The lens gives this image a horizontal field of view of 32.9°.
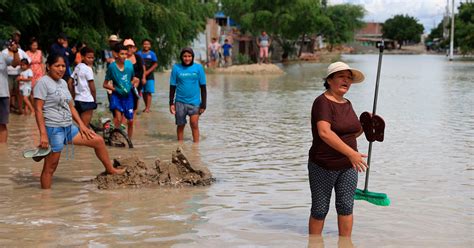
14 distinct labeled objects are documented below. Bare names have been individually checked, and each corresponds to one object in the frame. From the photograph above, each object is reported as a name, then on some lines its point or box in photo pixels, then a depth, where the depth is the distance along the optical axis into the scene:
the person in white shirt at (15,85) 13.70
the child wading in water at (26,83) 14.80
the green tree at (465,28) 67.25
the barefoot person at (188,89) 11.83
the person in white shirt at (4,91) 11.04
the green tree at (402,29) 169.00
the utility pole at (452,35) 63.53
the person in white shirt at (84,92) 10.48
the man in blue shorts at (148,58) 15.29
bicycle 11.43
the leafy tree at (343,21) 83.81
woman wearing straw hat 5.84
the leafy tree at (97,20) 15.81
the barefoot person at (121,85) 11.38
